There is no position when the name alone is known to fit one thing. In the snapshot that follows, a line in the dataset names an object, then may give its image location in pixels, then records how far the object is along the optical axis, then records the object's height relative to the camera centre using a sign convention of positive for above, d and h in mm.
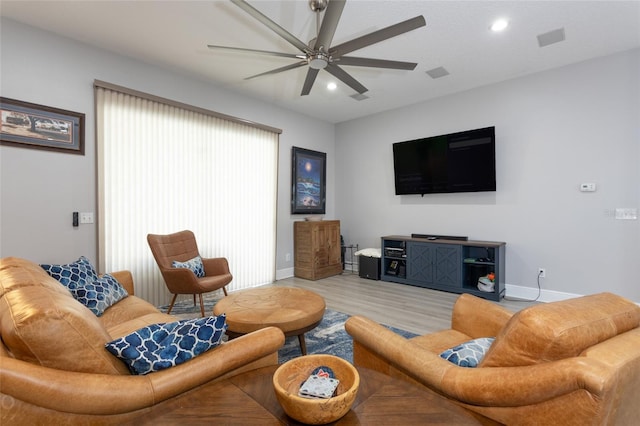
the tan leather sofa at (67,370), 870 -501
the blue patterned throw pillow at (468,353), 1229 -589
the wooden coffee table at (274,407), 883 -599
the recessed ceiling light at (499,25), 2867 +1779
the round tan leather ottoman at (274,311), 2133 -742
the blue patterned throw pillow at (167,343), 1094 -496
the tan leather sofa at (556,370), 842 -478
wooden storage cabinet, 5160 -629
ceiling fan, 2025 +1286
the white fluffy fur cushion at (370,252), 5144 -682
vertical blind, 3447 +350
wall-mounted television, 4289 +742
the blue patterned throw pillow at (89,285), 2266 -560
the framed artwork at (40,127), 2818 +837
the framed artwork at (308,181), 5441 +577
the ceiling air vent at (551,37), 3064 +1792
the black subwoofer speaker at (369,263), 5102 -858
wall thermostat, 3609 +294
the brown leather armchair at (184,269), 3193 -599
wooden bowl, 852 -550
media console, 4051 -728
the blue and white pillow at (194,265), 3393 -584
